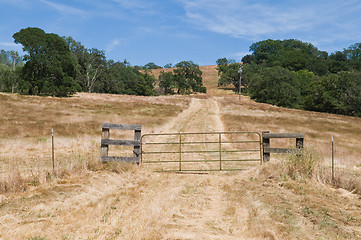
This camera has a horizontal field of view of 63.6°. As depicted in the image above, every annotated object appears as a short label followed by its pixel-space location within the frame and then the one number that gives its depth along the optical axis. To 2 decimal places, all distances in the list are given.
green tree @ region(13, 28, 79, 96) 63.00
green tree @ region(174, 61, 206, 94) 119.88
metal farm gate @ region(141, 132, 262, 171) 14.04
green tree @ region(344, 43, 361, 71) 167.90
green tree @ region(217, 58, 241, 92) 121.50
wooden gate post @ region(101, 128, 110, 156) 12.58
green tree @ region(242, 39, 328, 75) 151.36
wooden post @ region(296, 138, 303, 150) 12.35
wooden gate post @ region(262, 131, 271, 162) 13.24
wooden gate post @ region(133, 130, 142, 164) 12.75
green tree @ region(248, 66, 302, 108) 89.94
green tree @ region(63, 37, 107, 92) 96.31
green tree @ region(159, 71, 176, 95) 122.76
